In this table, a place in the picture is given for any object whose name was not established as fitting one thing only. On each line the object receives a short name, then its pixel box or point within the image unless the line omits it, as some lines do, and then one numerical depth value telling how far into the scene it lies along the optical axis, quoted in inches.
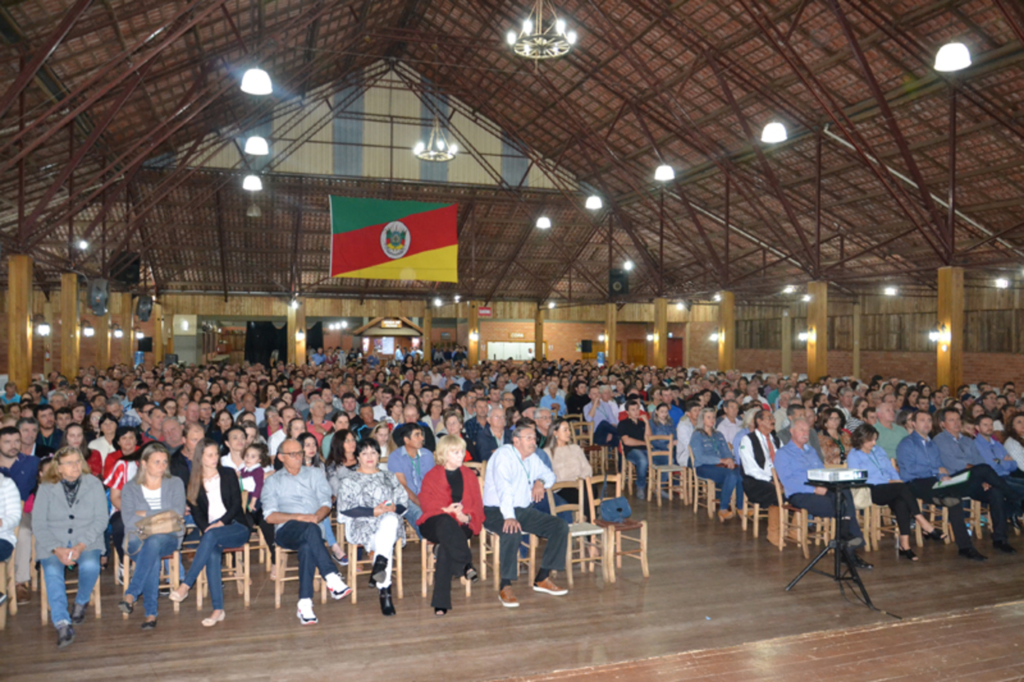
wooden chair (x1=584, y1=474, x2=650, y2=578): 223.5
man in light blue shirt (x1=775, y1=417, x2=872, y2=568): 242.1
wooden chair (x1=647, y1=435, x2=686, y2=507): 329.7
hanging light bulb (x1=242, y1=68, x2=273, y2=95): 382.9
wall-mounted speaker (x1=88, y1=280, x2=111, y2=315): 586.2
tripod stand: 199.3
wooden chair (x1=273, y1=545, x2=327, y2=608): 197.6
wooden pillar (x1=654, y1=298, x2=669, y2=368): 891.4
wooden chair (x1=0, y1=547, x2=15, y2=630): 183.5
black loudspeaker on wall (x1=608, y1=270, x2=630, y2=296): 900.6
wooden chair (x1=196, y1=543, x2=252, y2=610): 197.0
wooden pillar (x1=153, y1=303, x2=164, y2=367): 1010.7
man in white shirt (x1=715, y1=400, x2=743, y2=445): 320.4
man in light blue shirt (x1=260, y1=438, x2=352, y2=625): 192.9
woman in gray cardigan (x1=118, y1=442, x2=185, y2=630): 184.4
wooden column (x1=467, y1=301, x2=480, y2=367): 1083.9
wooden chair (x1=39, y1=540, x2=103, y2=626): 181.2
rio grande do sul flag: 771.4
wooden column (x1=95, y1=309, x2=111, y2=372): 749.9
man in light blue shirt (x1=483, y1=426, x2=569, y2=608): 208.1
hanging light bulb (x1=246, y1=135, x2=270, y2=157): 545.0
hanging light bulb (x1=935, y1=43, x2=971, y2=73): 339.3
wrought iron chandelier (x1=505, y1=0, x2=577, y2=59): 412.2
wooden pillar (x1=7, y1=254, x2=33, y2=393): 481.7
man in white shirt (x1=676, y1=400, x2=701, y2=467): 322.3
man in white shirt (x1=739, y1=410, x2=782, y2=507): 265.3
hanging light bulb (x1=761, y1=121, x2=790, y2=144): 451.5
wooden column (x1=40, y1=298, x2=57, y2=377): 943.7
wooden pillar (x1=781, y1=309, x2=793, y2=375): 1150.3
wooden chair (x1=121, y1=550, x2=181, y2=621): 194.4
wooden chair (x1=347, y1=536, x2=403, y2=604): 204.0
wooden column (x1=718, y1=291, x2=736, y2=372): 773.3
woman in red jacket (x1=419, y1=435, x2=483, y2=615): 201.5
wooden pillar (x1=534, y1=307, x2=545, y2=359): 1155.8
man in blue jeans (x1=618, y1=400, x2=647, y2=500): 340.2
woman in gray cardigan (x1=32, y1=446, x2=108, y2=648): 181.6
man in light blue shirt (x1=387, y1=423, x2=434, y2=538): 237.1
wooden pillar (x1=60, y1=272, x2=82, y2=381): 606.5
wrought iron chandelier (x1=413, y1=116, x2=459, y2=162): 684.1
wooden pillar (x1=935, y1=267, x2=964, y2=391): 548.7
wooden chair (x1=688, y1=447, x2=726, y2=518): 303.9
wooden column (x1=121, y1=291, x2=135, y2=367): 909.8
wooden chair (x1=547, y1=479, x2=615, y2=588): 218.2
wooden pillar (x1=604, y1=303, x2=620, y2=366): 1112.9
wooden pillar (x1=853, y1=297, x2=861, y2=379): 1051.3
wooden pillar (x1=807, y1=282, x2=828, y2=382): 664.4
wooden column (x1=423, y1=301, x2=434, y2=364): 1116.4
